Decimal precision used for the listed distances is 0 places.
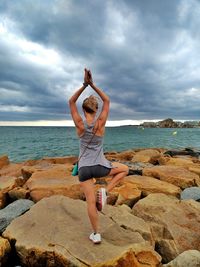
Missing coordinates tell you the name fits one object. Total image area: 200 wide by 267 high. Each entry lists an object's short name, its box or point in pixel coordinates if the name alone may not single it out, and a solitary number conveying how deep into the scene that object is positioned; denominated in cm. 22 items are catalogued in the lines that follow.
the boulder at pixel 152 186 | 567
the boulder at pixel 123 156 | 1145
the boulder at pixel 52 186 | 539
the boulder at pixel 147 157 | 1005
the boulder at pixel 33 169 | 733
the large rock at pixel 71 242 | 303
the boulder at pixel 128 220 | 371
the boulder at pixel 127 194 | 509
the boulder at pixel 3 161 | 1098
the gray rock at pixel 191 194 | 545
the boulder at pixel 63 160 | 1139
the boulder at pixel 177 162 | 865
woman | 297
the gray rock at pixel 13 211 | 420
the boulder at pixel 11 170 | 905
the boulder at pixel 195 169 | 761
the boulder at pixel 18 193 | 560
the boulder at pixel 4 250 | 342
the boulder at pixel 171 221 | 377
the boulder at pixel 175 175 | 642
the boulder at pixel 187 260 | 309
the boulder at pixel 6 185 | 559
